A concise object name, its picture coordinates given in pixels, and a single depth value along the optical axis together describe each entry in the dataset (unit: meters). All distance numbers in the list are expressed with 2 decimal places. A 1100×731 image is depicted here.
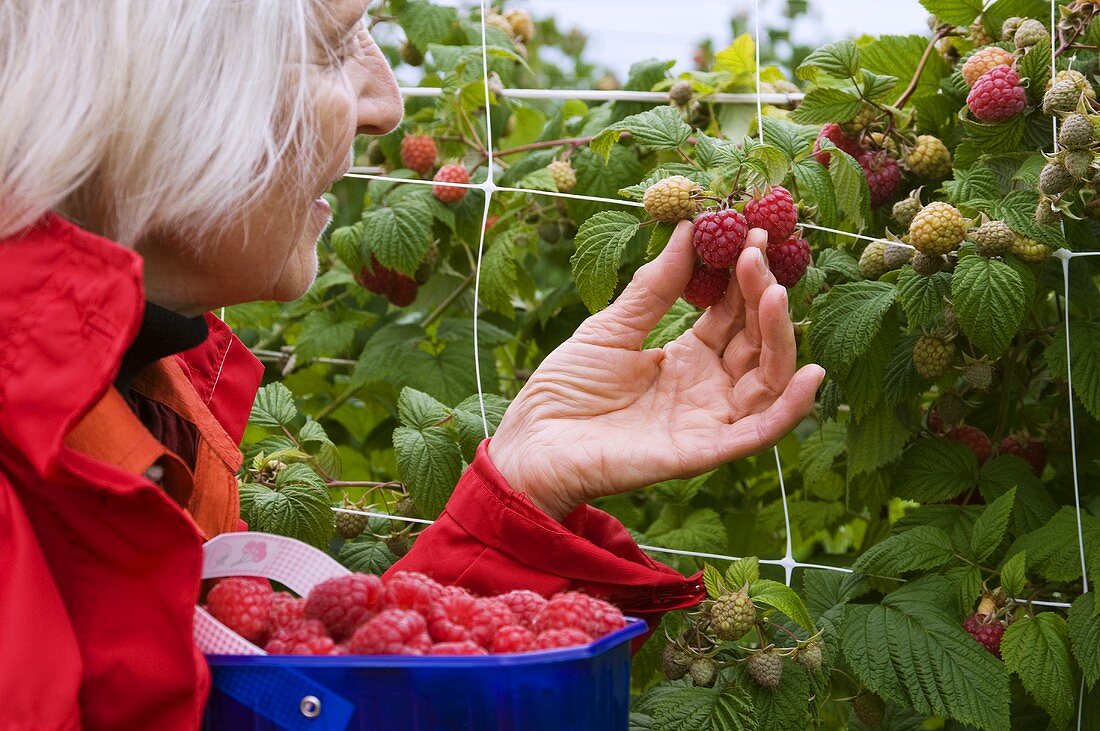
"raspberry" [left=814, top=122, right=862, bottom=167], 1.61
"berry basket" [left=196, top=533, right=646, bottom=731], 0.77
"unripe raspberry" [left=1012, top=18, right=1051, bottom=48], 1.53
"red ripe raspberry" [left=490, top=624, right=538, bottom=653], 0.81
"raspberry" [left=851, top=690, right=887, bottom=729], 1.47
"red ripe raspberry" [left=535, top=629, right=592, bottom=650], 0.81
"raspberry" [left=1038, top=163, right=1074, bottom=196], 1.36
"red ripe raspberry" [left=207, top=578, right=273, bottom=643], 0.86
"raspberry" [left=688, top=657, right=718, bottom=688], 1.35
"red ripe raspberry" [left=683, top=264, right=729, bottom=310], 1.31
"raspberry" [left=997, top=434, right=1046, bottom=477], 1.67
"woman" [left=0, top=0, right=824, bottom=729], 0.79
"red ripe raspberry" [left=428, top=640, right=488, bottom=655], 0.79
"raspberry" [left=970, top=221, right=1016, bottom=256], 1.38
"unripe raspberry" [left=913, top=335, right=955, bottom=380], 1.49
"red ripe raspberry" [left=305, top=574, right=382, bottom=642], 0.82
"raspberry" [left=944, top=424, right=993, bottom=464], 1.64
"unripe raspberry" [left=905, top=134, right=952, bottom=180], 1.62
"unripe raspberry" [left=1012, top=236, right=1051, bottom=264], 1.39
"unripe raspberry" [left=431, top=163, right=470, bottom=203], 1.96
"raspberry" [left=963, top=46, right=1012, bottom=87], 1.54
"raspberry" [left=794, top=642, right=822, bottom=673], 1.37
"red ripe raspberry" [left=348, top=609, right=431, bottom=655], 0.78
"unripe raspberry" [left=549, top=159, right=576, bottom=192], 1.89
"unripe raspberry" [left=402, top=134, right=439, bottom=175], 2.05
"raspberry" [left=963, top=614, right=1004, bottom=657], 1.40
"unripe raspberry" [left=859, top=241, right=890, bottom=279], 1.52
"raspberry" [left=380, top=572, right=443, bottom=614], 0.84
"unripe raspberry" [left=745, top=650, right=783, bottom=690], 1.34
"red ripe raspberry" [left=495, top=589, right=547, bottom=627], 0.88
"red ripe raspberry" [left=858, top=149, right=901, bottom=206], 1.60
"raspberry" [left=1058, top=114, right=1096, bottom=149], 1.34
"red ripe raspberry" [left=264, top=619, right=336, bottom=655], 0.80
